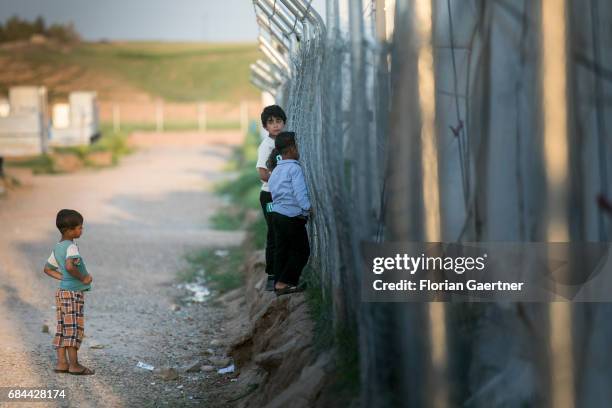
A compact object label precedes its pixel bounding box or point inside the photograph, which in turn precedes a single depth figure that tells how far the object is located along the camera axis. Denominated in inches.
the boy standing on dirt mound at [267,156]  517.0
